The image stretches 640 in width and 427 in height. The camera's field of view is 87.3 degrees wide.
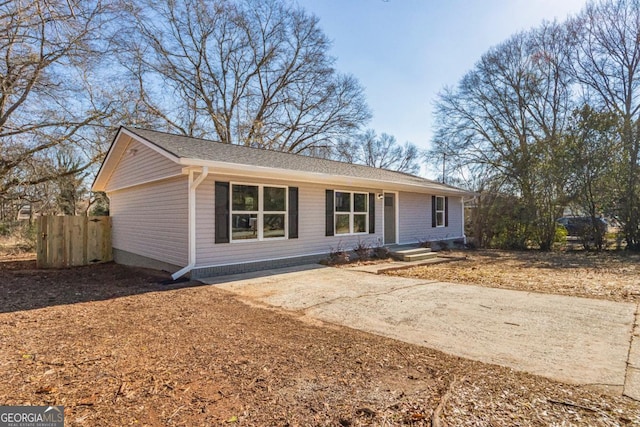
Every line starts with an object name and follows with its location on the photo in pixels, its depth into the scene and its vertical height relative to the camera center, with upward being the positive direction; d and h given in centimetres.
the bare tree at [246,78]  1891 +885
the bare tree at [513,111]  1411 +608
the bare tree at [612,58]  1419 +742
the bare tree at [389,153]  3362 +675
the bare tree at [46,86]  785 +423
